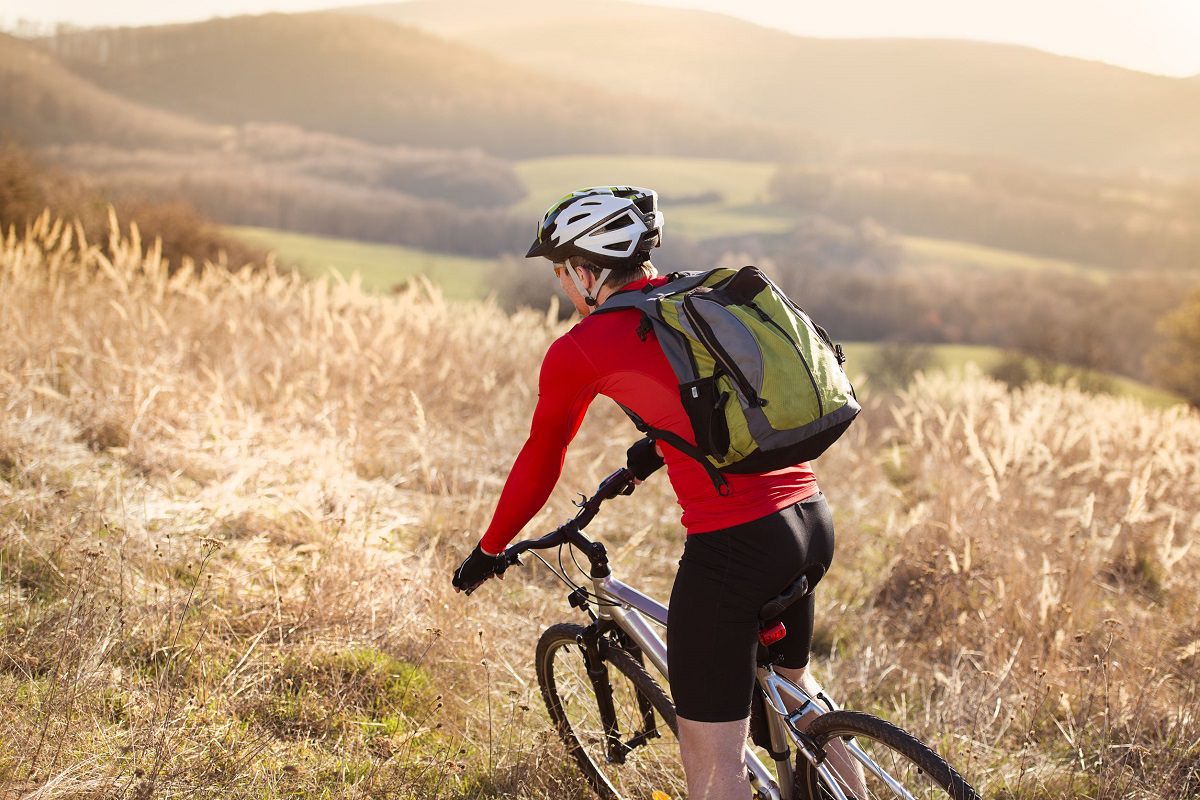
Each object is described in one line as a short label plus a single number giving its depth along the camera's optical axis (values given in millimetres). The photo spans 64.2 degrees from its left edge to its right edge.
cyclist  2678
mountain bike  2771
